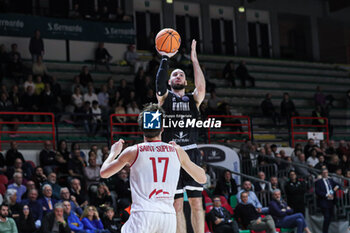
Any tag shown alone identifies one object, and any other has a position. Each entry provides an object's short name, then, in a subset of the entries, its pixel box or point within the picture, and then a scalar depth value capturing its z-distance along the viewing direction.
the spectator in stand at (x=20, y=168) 15.24
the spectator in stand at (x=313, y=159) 20.42
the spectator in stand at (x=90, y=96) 19.44
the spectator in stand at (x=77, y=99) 19.22
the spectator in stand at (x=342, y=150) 21.67
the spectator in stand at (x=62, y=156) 16.08
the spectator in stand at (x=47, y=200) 14.03
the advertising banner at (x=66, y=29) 22.09
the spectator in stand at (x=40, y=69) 19.94
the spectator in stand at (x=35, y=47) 21.16
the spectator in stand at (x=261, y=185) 17.59
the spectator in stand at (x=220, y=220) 15.14
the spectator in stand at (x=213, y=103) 21.54
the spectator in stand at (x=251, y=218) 15.38
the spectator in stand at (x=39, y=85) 19.00
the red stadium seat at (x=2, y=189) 14.45
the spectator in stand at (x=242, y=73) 25.92
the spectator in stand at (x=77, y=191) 14.90
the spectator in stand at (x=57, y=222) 13.30
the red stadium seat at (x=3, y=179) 14.71
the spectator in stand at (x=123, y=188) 15.40
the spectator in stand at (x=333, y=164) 20.09
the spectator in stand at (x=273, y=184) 17.33
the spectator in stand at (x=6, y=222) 12.76
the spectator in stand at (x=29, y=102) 18.20
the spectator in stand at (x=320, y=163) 19.89
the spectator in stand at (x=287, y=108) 24.02
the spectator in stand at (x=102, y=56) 23.19
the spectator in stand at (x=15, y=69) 19.96
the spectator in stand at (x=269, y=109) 23.36
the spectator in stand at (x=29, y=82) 18.80
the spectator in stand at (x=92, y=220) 13.84
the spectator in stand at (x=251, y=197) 16.20
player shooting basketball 8.74
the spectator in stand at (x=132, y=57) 23.72
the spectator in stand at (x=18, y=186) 14.34
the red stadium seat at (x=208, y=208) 15.50
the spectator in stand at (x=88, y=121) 18.48
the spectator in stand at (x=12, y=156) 15.90
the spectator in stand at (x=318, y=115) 24.17
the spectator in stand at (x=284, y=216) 16.32
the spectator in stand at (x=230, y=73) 25.64
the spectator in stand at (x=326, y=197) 17.64
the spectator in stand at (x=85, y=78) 20.69
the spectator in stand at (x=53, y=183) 14.78
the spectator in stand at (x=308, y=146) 21.09
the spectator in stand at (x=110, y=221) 14.21
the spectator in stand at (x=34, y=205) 13.76
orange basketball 8.23
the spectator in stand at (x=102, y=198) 14.95
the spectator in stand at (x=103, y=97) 19.84
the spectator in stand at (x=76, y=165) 15.83
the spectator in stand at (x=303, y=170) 19.07
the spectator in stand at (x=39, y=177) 15.00
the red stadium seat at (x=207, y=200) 15.99
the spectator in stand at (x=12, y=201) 13.45
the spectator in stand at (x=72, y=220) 13.58
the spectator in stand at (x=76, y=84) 19.84
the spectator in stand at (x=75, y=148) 16.62
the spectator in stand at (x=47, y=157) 16.22
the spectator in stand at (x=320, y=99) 25.81
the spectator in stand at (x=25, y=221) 13.20
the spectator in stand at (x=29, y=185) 14.12
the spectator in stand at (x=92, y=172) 16.09
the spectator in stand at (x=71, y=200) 14.12
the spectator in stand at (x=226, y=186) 16.81
